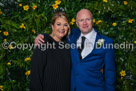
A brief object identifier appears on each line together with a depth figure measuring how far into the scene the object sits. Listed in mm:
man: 1924
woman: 1882
